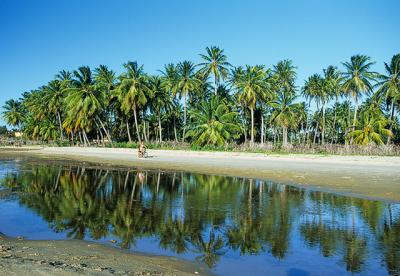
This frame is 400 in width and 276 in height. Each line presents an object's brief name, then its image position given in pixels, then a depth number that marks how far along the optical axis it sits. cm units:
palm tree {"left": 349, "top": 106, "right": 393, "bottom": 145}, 4806
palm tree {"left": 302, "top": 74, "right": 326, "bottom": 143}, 6564
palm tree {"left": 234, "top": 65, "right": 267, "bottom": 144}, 5241
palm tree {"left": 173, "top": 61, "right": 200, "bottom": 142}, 5656
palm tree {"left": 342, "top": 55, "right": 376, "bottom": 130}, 5409
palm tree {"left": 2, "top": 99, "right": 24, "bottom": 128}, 9431
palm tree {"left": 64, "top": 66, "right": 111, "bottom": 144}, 5716
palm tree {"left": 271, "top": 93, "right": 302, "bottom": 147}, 5656
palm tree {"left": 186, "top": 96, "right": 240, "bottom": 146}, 4731
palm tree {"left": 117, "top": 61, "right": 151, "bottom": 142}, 5488
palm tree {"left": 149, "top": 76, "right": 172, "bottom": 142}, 6093
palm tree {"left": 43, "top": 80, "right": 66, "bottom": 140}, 6950
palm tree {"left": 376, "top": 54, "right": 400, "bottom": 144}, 5009
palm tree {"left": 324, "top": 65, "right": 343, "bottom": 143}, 6271
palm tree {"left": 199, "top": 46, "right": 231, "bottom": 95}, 5597
